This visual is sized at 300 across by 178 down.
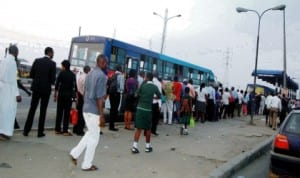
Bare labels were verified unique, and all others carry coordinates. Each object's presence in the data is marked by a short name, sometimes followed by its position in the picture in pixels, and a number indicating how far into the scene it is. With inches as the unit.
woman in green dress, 248.7
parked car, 185.0
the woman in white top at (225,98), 626.1
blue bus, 486.2
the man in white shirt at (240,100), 723.0
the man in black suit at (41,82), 256.1
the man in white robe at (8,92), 237.0
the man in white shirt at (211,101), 552.1
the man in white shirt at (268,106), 551.6
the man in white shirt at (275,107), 540.4
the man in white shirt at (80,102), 293.0
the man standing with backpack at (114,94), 341.1
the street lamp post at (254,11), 598.0
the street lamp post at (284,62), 938.8
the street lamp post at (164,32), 1336.7
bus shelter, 997.9
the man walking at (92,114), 186.3
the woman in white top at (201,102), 517.8
